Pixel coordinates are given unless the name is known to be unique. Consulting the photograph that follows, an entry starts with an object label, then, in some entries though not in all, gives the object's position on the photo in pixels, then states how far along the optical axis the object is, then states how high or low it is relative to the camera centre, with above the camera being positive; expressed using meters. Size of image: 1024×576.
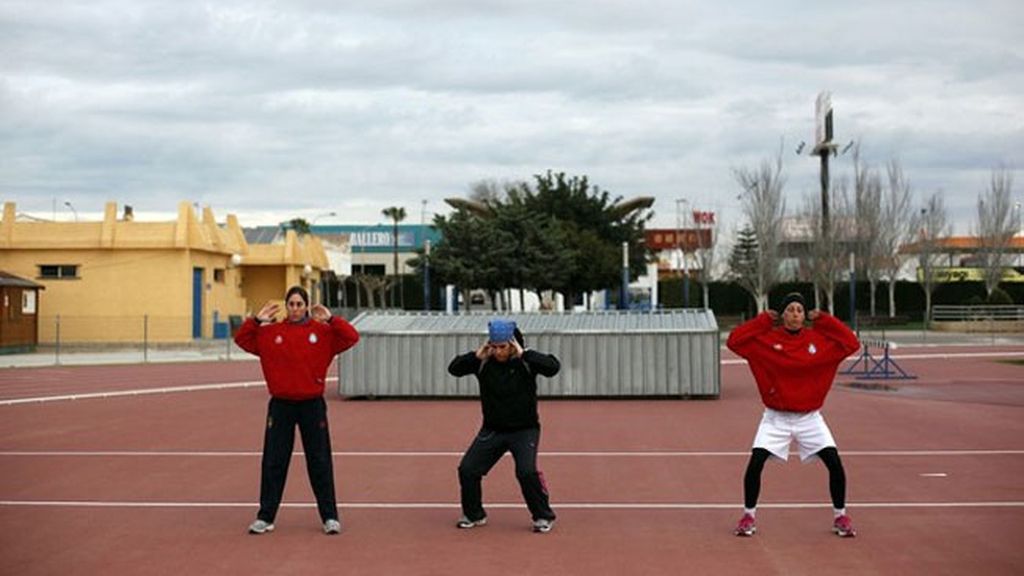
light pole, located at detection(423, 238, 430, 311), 48.88 +1.75
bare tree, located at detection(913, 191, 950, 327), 67.29 +4.03
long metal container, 23.34 -0.89
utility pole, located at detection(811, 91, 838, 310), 77.50 +10.98
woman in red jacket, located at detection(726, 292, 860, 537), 9.49 -0.60
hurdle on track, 28.66 -1.51
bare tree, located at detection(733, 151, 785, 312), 65.19 +4.69
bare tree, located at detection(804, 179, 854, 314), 66.38 +3.11
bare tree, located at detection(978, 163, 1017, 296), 68.69 +4.24
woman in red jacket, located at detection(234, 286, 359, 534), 9.77 -0.57
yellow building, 48.59 +1.68
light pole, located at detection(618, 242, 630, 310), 49.28 +0.88
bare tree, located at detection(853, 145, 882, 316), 68.06 +4.54
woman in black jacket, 9.85 -0.77
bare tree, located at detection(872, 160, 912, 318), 68.88 +4.14
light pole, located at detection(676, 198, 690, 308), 64.12 +2.20
